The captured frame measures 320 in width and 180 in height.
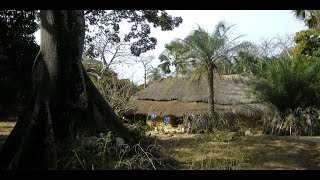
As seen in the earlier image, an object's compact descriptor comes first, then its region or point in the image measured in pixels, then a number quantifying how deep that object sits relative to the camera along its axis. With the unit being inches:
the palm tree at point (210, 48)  685.9
